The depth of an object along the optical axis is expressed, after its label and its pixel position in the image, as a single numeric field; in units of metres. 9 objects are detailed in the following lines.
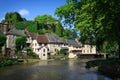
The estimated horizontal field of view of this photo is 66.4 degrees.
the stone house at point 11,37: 35.67
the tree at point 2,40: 29.18
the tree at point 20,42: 34.88
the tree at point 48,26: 48.06
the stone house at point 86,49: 46.67
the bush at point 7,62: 23.02
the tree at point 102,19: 10.72
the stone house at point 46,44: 35.41
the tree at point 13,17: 45.51
